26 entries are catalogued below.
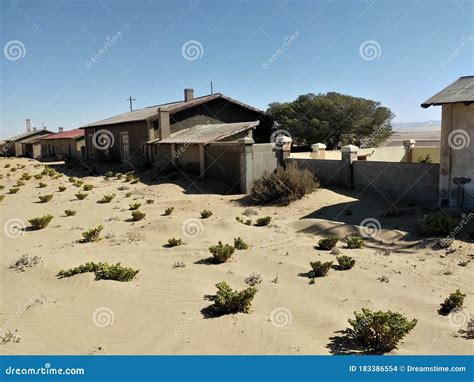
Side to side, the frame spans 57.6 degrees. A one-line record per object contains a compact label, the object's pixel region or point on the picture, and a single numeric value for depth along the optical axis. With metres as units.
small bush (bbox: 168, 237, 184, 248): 12.02
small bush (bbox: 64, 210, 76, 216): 16.97
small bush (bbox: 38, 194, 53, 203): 20.28
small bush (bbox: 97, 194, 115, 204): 19.44
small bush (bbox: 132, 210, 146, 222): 15.37
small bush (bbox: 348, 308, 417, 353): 5.81
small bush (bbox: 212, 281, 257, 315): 7.22
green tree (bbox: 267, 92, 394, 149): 34.59
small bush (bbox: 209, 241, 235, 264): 10.34
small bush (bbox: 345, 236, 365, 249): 11.30
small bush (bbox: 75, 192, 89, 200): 20.42
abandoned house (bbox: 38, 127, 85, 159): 45.16
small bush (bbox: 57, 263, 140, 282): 9.07
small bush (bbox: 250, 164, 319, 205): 16.62
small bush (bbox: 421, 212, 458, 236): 11.14
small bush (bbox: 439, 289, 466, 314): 7.17
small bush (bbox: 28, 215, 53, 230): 14.95
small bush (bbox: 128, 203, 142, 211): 17.42
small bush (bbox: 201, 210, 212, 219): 15.49
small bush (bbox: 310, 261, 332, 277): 9.17
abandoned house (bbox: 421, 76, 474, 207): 12.02
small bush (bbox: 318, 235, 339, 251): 11.25
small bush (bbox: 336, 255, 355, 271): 9.59
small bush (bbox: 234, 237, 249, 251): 11.59
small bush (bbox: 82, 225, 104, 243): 12.77
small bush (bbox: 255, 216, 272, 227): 14.18
